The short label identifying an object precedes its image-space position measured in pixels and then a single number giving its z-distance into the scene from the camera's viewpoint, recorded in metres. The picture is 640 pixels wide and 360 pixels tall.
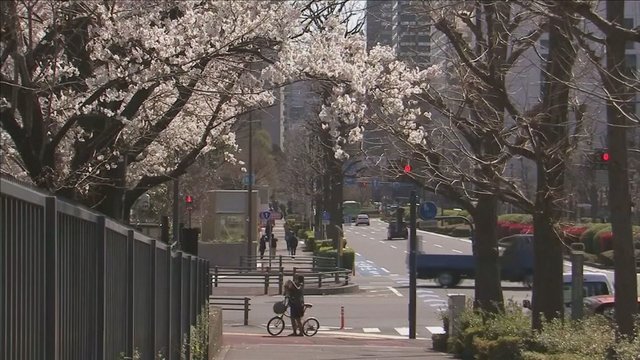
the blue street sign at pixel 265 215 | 63.42
